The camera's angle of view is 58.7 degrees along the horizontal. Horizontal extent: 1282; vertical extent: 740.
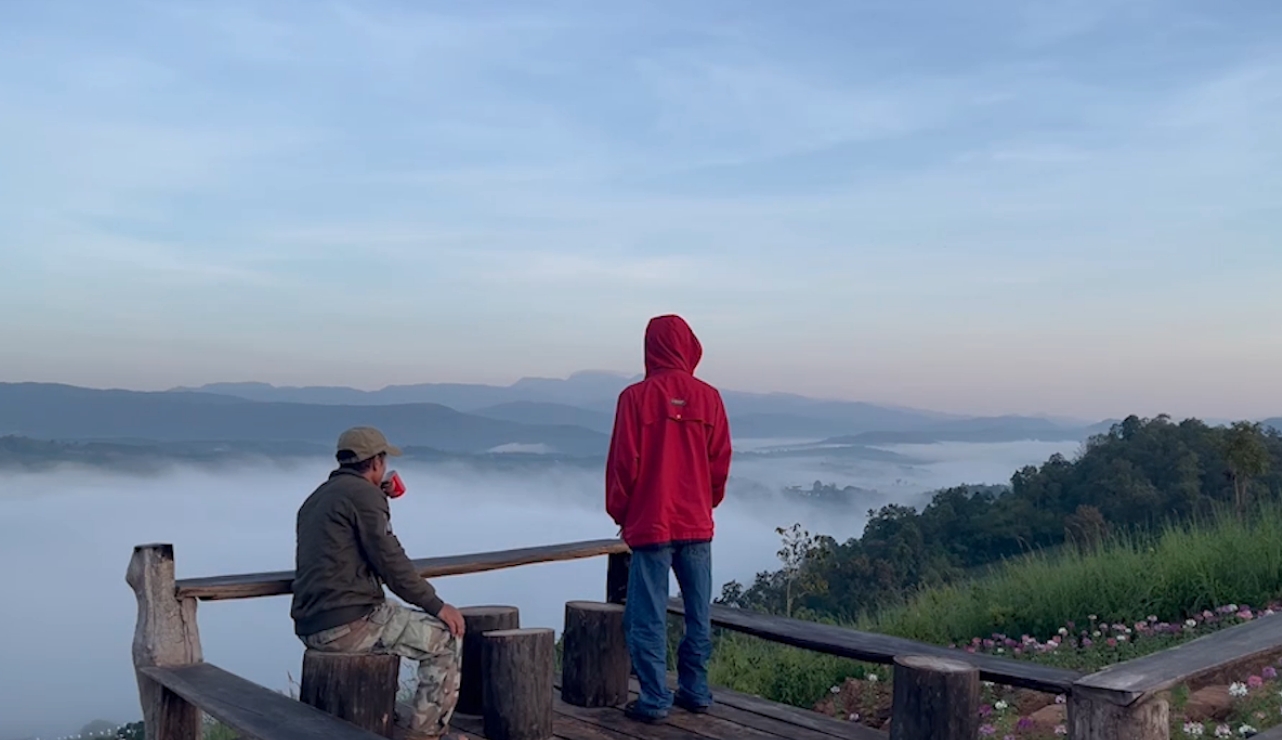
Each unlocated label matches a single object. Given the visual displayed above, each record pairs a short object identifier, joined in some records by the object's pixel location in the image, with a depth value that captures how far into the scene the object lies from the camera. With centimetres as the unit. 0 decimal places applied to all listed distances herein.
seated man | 539
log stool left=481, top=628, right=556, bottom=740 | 601
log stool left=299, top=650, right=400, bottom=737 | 538
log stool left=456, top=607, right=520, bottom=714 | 655
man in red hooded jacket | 600
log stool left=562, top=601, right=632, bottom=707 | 669
